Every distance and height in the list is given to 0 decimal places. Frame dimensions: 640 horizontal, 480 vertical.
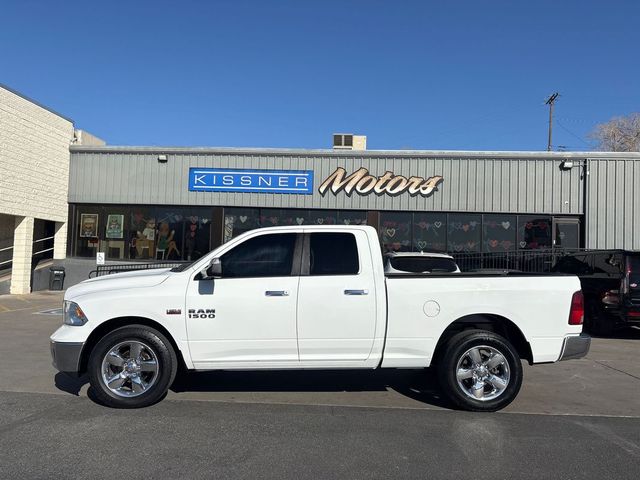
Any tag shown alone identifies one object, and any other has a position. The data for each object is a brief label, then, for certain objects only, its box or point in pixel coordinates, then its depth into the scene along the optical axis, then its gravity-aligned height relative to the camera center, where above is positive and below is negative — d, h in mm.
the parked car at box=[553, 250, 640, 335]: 10453 -446
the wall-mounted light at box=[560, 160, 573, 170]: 18031 +3366
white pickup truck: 5586 -664
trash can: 18953 -1086
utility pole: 45012 +13720
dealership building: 18031 +2044
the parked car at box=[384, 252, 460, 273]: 9531 -39
